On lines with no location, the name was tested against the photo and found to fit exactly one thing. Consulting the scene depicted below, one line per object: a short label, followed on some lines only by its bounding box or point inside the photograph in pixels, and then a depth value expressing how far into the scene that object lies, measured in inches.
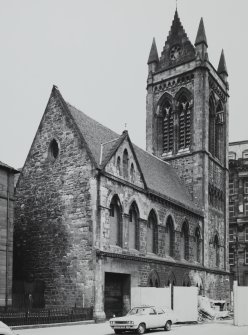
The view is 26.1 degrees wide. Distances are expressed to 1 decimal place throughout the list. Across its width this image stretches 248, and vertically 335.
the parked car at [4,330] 400.8
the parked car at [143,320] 916.6
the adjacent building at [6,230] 1104.8
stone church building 1174.3
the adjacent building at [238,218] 2475.4
